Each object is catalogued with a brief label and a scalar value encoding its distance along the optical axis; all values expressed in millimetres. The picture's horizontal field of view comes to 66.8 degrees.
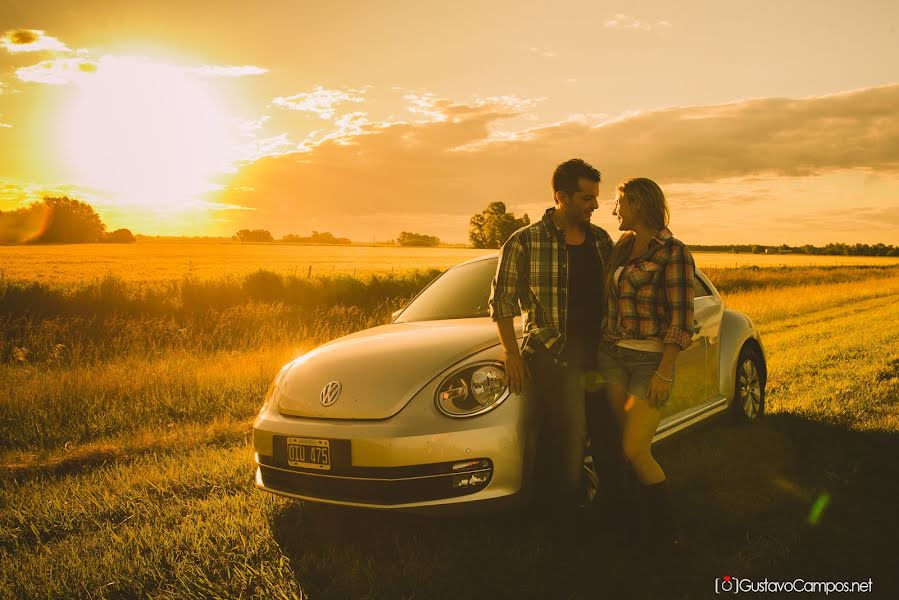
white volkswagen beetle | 3189
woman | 3129
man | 3311
